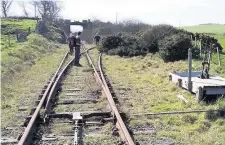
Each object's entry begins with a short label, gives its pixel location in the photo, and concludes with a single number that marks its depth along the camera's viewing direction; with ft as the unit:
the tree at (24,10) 368.19
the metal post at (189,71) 33.06
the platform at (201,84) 30.07
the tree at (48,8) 297.74
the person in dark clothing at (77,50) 56.44
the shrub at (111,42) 88.33
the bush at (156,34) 70.85
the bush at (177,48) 57.21
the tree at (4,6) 332.47
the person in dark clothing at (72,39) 57.28
